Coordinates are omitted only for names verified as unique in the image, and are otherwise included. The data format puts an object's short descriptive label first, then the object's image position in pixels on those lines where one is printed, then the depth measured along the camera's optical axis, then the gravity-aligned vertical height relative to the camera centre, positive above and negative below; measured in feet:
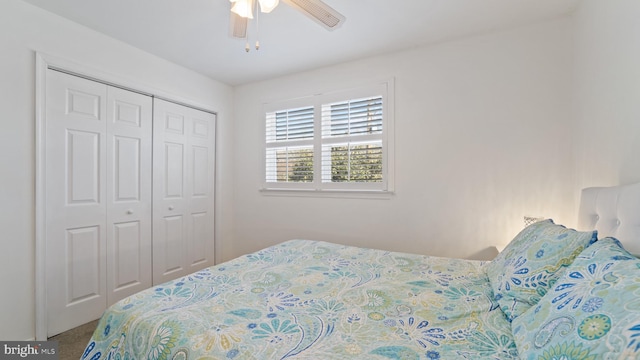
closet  7.20 -0.50
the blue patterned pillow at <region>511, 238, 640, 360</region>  1.97 -1.07
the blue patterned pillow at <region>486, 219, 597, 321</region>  3.41 -1.12
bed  2.38 -1.73
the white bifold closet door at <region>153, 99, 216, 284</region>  9.61 -0.43
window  9.32 +1.33
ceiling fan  5.15 +3.12
